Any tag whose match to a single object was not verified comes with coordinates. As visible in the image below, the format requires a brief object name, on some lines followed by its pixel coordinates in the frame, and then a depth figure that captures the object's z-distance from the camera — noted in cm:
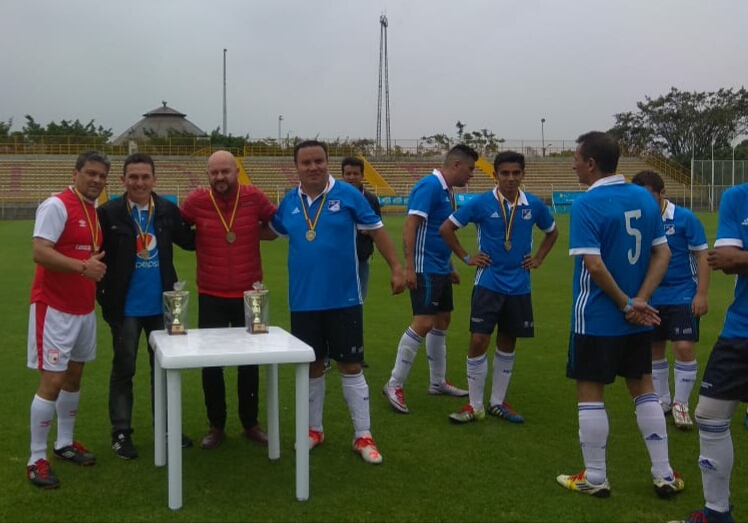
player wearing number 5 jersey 435
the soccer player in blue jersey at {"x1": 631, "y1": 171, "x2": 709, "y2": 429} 592
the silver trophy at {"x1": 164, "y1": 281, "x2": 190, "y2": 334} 488
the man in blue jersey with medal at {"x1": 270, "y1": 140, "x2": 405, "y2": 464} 522
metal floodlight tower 5544
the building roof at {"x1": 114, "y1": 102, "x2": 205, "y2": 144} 8544
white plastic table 421
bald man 541
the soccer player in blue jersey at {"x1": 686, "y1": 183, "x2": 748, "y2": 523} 378
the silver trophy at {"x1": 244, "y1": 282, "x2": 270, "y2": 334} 498
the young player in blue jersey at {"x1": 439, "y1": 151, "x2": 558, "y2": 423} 607
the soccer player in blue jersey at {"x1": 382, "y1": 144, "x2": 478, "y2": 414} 643
